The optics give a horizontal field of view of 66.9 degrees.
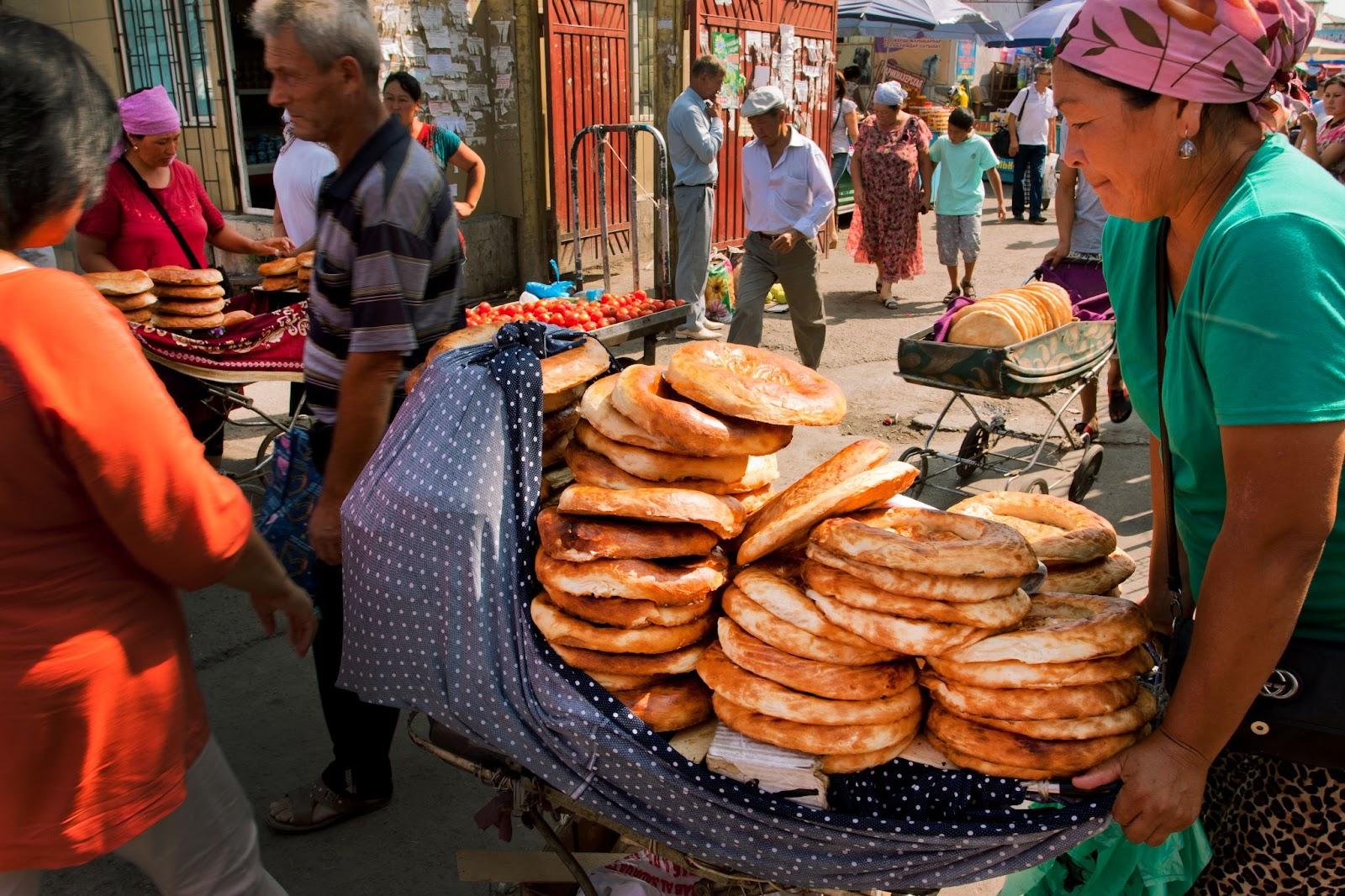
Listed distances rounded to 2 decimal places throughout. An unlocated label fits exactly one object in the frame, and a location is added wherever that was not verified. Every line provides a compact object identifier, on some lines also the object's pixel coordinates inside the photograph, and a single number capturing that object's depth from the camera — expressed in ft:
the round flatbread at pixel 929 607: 5.55
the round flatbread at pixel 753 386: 6.49
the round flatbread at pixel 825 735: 5.67
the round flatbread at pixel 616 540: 6.12
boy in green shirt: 34.40
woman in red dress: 16.37
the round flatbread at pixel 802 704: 5.65
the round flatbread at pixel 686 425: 6.35
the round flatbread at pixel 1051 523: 6.82
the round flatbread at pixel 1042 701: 5.46
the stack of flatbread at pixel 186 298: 15.92
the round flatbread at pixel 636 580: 6.01
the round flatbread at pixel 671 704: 6.17
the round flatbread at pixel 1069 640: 5.45
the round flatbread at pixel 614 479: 6.64
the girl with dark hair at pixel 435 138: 22.75
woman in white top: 47.42
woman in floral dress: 34.86
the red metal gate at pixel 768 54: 37.04
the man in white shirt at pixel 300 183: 19.03
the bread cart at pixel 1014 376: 16.51
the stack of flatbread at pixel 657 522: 6.11
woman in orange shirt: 4.97
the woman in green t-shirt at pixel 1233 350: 4.57
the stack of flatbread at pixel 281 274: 17.69
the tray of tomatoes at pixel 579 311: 19.25
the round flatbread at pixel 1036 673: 5.43
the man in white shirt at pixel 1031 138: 50.83
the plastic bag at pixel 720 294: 32.24
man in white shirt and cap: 24.53
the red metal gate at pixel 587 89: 31.24
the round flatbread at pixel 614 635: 6.09
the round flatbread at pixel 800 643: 5.72
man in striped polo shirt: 8.33
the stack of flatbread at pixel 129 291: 15.29
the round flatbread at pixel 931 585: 5.53
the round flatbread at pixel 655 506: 6.14
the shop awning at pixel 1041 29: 69.92
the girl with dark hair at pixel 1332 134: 24.90
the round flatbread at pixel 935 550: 5.51
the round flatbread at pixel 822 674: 5.66
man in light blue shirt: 28.32
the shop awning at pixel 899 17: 59.21
